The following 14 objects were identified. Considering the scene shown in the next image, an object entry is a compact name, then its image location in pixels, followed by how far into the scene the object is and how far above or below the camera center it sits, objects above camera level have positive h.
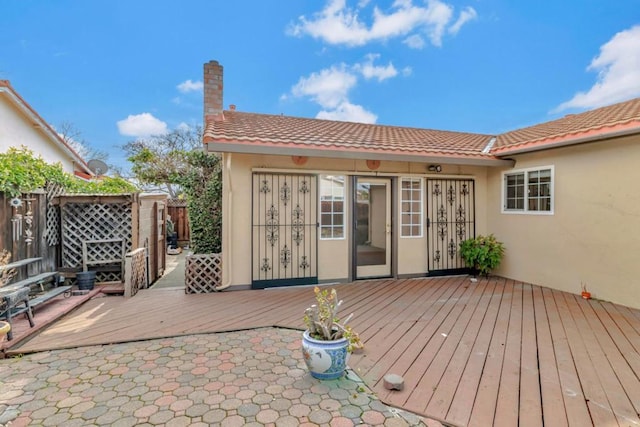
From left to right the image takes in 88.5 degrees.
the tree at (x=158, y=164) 7.80 +1.46
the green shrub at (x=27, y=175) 5.19 +0.74
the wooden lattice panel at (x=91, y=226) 6.68 -0.23
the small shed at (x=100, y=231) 6.67 -0.33
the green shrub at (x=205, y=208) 6.96 +0.15
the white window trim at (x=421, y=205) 7.47 +0.22
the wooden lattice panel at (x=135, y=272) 6.00 -1.10
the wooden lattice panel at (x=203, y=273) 6.22 -1.11
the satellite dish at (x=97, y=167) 13.86 +2.04
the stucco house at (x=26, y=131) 8.83 +2.60
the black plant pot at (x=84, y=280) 6.21 -1.24
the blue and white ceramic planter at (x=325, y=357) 2.95 -1.29
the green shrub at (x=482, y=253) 7.29 -0.86
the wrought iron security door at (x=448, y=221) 7.62 -0.16
